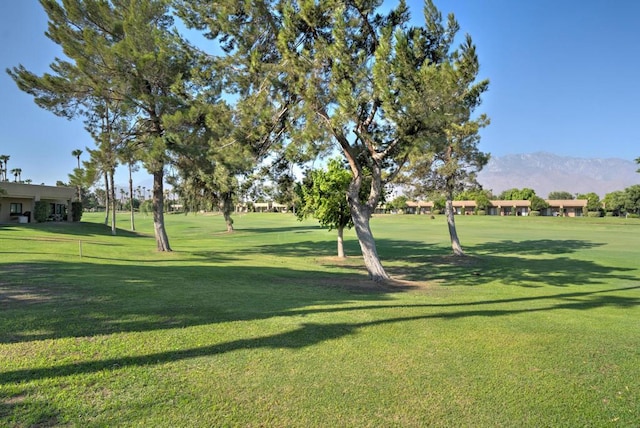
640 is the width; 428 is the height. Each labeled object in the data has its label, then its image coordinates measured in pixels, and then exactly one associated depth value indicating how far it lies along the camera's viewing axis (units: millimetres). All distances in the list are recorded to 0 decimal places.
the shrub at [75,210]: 43688
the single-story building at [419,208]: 133875
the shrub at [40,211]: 38125
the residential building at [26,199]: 36500
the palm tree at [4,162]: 70375
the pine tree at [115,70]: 17359
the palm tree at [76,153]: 60703
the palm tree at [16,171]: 86375
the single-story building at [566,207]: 115125
